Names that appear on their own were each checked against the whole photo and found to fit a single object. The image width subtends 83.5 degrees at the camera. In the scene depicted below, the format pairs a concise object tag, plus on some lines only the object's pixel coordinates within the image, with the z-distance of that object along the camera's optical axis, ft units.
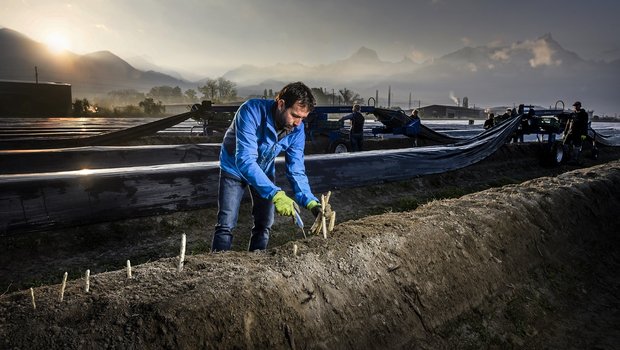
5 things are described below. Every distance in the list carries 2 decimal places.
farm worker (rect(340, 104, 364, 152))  37.17
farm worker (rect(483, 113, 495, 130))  51.91
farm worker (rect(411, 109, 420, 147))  41.43
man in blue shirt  9.39
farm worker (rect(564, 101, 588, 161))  38.52
